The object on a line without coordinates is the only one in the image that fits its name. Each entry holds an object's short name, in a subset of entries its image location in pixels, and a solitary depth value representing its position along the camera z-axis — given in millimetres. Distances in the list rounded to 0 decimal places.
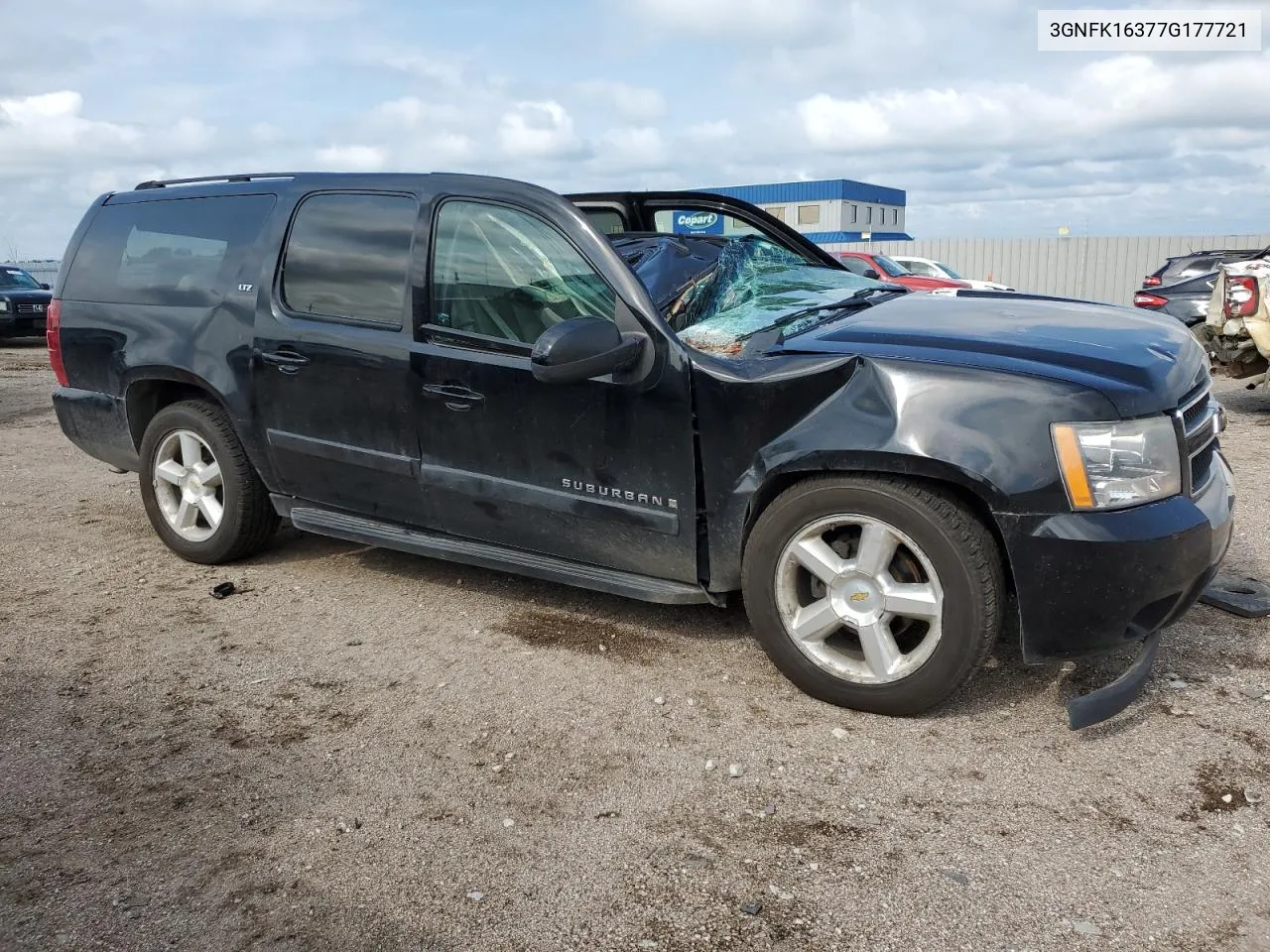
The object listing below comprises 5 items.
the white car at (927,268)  19869
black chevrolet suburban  2992
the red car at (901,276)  15822
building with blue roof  44906
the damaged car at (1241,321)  8602
